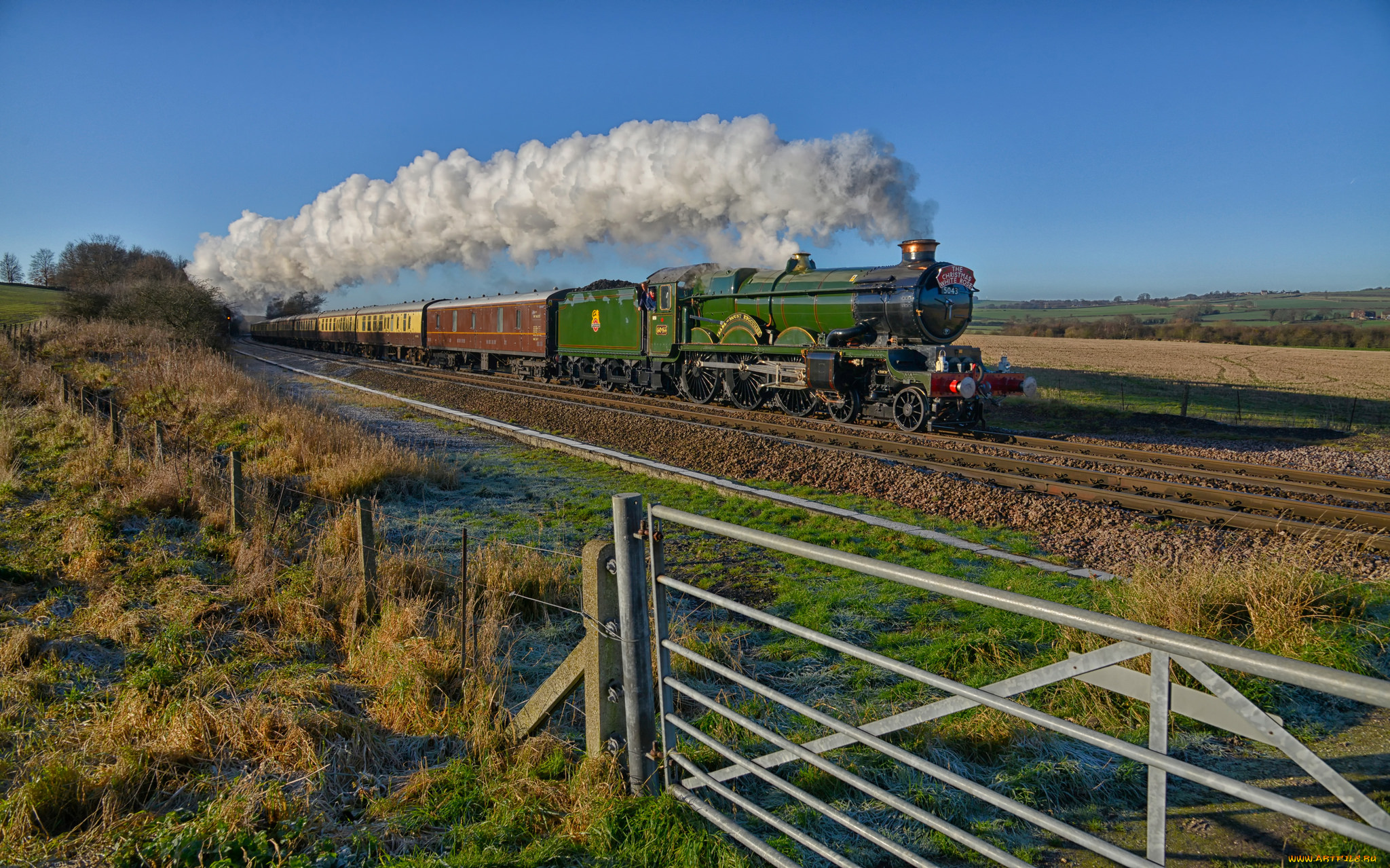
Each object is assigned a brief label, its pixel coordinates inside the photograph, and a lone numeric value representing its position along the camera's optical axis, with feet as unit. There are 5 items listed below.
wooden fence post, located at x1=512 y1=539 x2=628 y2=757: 10.94
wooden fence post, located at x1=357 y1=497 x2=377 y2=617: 19.19
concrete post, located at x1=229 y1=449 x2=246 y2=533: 25.84
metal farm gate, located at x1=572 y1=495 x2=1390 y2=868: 5.49
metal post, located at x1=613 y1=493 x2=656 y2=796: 10.40
